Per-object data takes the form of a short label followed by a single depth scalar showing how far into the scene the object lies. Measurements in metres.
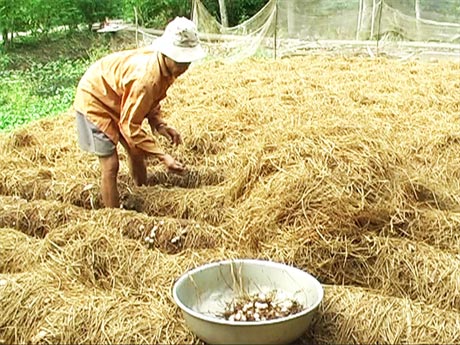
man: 3.32
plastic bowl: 2.19
